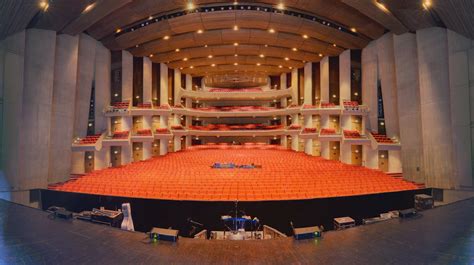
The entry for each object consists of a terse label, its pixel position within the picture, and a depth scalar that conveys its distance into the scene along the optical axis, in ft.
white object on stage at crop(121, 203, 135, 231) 24.00
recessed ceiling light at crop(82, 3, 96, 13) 47.60
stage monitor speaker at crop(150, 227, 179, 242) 16.26
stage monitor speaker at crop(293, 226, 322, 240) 16.60
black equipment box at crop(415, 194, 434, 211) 33.50
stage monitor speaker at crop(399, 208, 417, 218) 21.32
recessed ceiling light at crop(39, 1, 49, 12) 38.66
